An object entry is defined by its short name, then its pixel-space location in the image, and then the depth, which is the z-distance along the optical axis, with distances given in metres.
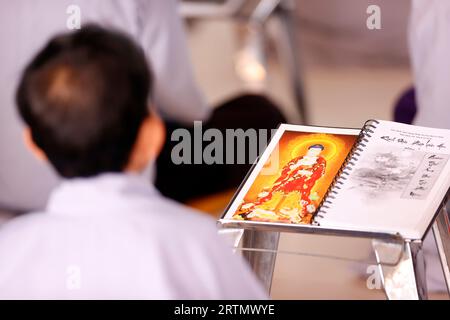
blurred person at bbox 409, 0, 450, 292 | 4.04
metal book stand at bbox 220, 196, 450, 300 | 3.03
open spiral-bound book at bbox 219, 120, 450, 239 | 2.98
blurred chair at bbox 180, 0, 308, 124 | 6.87
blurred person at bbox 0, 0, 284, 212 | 4.31
